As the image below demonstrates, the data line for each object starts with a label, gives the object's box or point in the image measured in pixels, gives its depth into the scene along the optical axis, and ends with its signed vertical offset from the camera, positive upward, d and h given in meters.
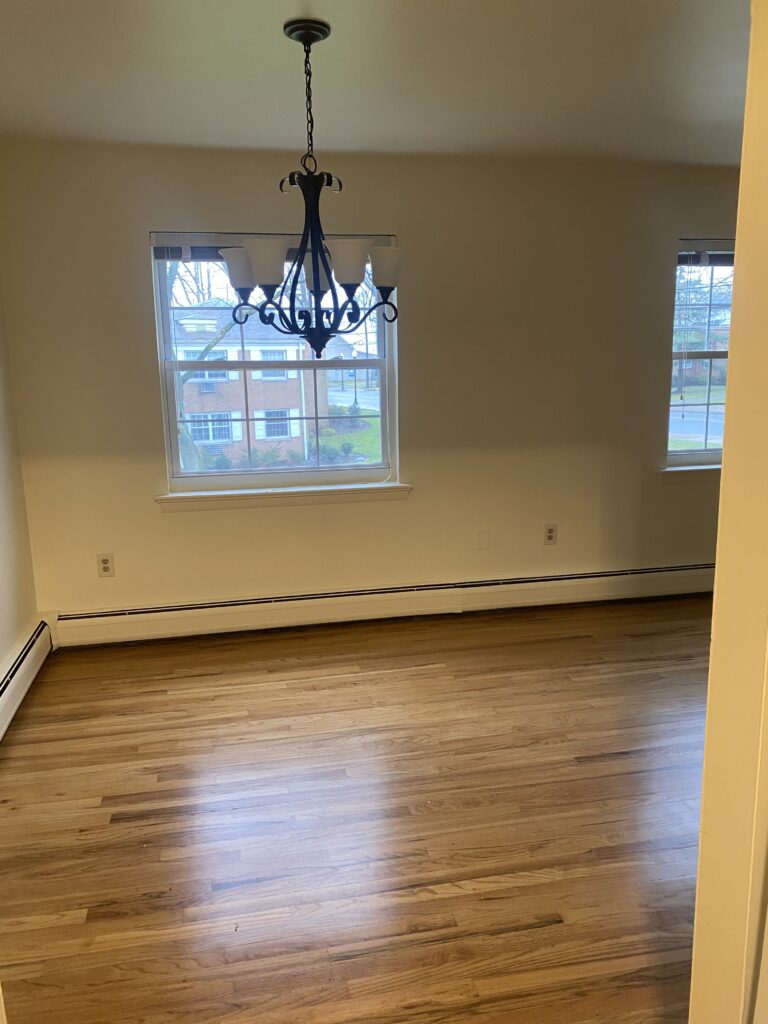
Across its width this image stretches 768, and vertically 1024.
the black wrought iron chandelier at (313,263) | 2.04 +0.36
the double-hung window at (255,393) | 3.47 -0.04
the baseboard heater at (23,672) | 2.76 -1.21
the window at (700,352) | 3.94 +0.16
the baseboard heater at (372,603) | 3.55 -1.18
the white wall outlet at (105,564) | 3.50 -0.88
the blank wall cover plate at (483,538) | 3.89 -0.86
